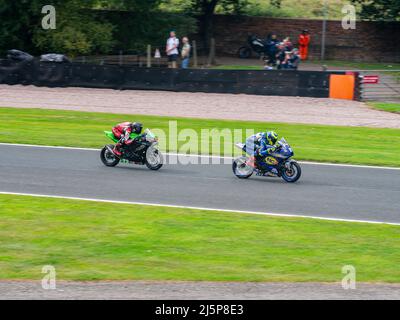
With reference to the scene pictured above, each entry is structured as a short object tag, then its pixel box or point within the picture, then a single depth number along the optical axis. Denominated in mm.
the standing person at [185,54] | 36000
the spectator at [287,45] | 35578
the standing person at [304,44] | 44656
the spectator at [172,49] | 35938
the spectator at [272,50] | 40184
